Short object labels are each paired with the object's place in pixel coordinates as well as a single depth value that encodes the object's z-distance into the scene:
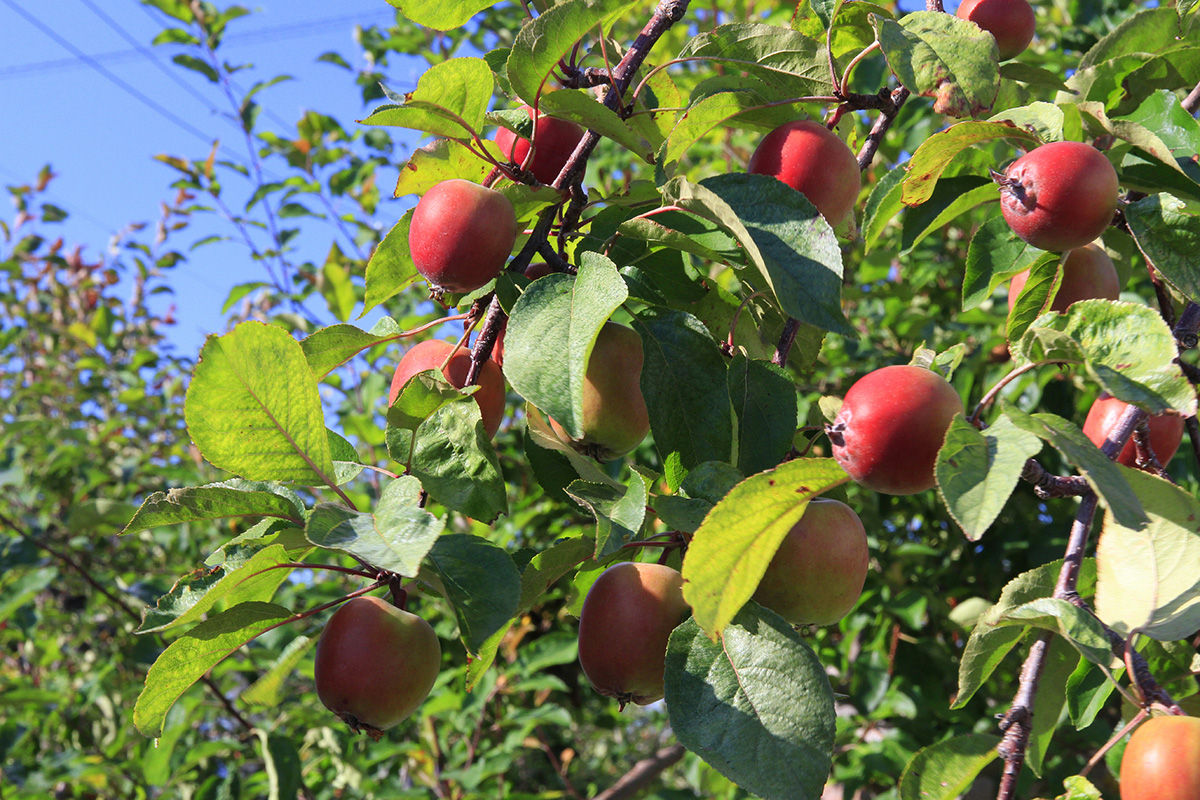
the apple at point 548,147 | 0.97
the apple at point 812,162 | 0.87
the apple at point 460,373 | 0.93
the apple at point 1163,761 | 0.65
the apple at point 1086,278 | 0.96
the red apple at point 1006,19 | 1.02
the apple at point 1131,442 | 0.94
